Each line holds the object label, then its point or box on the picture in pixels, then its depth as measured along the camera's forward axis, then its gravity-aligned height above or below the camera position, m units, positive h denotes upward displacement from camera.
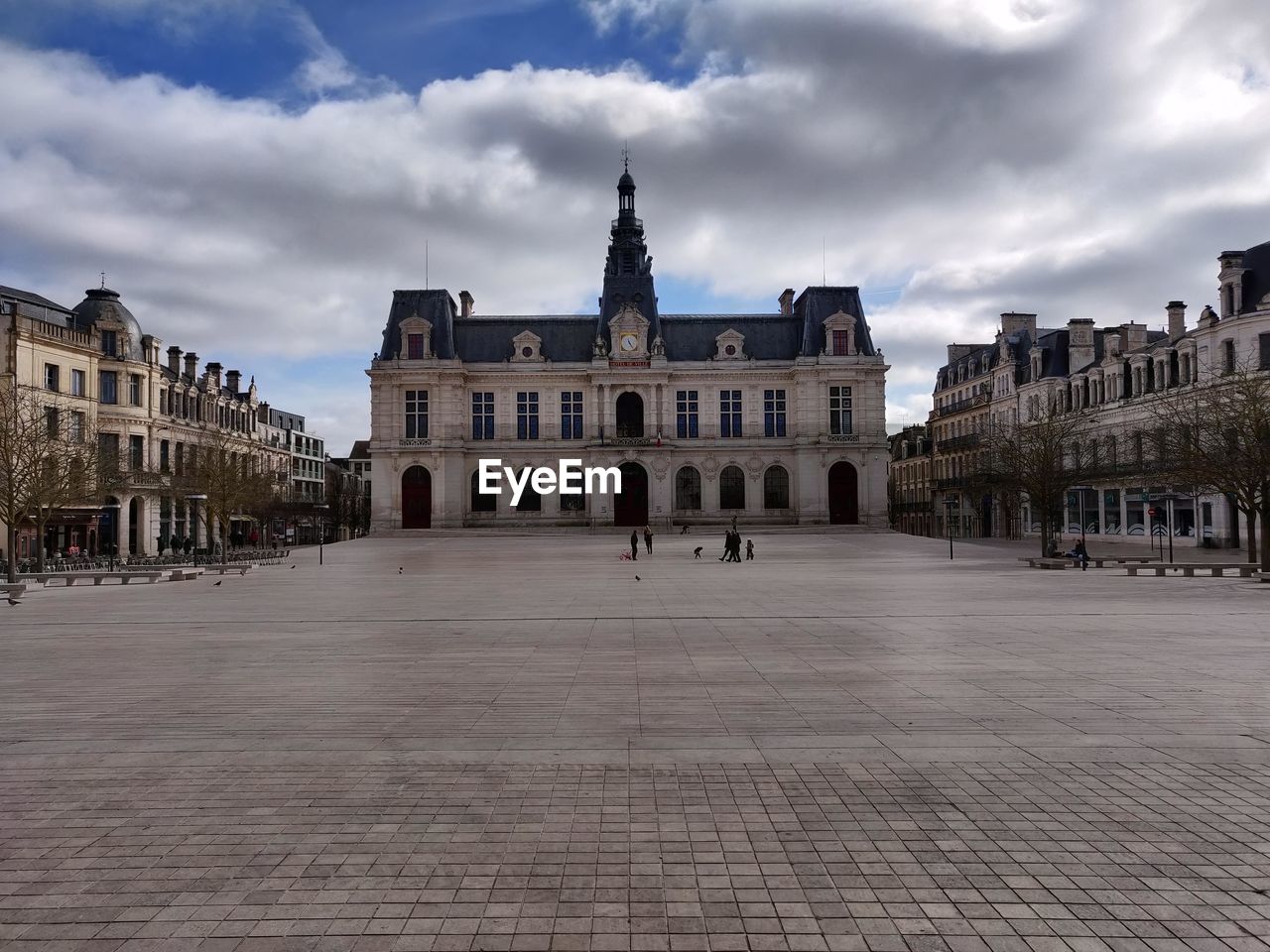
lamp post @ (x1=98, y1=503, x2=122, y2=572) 54.31 -0.92
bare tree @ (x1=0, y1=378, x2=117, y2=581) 28.42 +1.43
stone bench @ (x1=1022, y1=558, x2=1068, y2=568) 30.94 -2.40
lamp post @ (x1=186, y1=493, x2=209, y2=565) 60.21 -0.65
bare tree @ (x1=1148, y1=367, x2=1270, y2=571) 26.48 +1.43
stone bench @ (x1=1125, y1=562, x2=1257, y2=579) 27.30 -2.40
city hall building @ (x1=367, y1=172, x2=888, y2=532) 69.94 +6.58
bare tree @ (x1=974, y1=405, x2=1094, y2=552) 37.03 +1.55
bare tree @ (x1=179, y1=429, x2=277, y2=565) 42.34 +1.41
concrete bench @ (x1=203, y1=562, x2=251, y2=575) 35.23 -2.45
